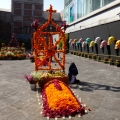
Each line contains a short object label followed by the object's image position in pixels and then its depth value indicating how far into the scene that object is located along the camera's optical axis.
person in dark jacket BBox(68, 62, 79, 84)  10.91
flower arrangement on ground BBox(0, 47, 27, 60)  24.64
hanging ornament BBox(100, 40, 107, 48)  20.70
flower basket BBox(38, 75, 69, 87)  9.72
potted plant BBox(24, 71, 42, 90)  9.55
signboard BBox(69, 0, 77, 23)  36.72
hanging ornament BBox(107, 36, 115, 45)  19.06
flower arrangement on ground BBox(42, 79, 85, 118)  6.39
